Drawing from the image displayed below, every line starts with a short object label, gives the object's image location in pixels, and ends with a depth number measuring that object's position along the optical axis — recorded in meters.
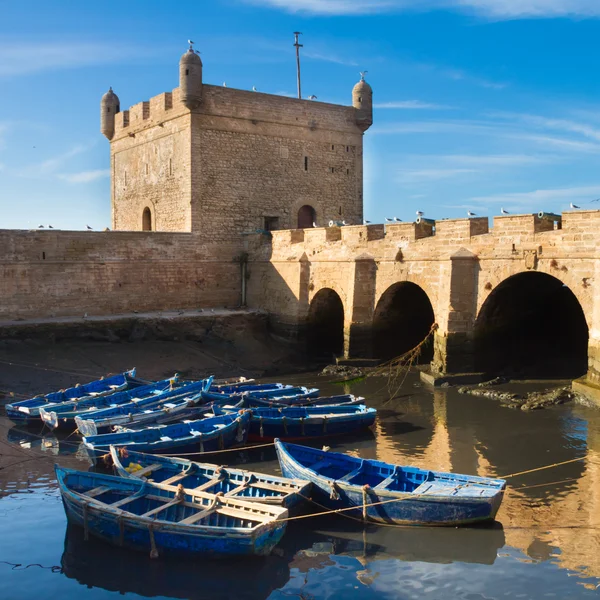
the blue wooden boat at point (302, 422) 13.71
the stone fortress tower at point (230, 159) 24.72
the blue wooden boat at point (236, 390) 15.08
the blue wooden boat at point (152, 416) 13.16
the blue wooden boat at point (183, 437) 12.19
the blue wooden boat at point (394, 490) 9.30
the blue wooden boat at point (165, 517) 8.41
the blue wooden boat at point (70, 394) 14.45
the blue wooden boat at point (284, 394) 15.47
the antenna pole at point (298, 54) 30.34
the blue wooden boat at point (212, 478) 9.70
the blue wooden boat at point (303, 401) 14.99
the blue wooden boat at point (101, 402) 14.09
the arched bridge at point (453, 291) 15.93
